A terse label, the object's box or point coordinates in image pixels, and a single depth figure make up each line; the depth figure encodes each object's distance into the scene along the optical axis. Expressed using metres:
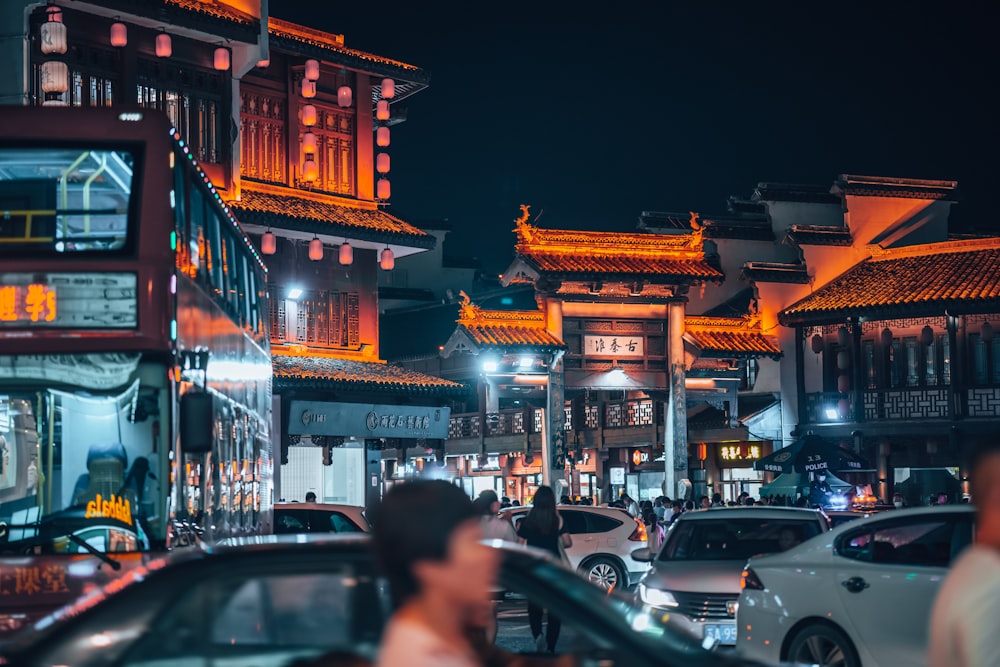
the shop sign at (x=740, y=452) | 42.62
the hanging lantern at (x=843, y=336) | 41.28
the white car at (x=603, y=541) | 24.02
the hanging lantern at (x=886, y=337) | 40.17
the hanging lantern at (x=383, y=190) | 34.03
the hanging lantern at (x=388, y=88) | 33.84
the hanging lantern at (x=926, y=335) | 39.12
